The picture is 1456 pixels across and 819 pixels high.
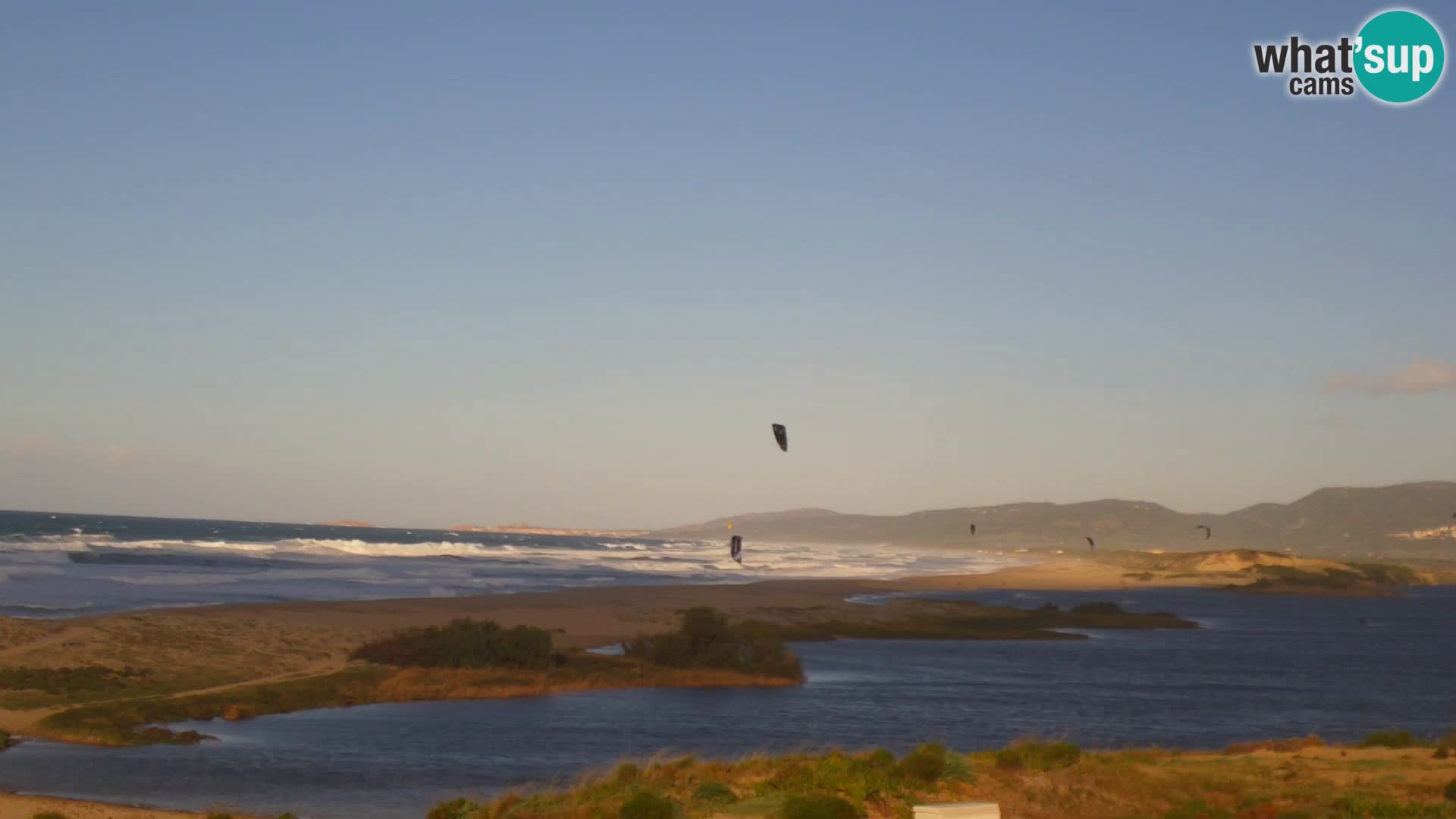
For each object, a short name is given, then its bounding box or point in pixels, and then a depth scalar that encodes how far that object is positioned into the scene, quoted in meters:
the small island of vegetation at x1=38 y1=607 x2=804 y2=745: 34.81
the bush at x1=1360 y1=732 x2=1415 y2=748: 29.05
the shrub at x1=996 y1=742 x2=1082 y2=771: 24.03
